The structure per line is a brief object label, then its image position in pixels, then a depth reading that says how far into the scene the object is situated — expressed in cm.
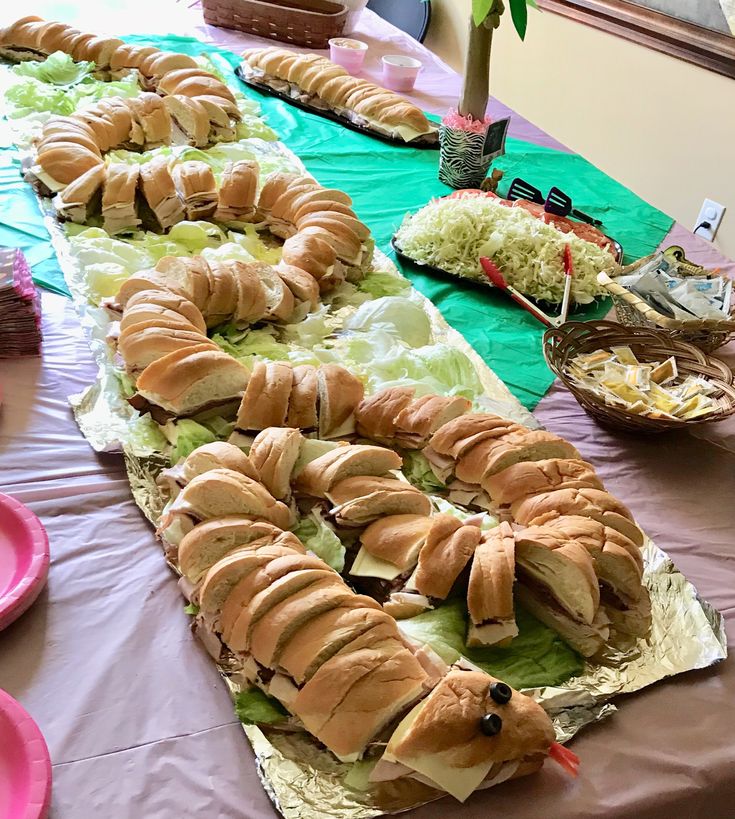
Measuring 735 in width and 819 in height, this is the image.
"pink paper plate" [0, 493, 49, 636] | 99
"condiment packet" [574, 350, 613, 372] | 157
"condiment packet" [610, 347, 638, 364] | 157
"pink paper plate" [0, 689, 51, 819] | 79
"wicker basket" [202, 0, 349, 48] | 334
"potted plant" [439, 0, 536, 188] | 228
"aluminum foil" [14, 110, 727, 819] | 85
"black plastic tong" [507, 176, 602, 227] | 224
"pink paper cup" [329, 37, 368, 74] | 317
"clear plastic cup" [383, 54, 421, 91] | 307
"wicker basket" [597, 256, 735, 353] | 162
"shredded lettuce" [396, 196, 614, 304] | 192
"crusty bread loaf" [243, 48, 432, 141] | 267
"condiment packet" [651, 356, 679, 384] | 155
